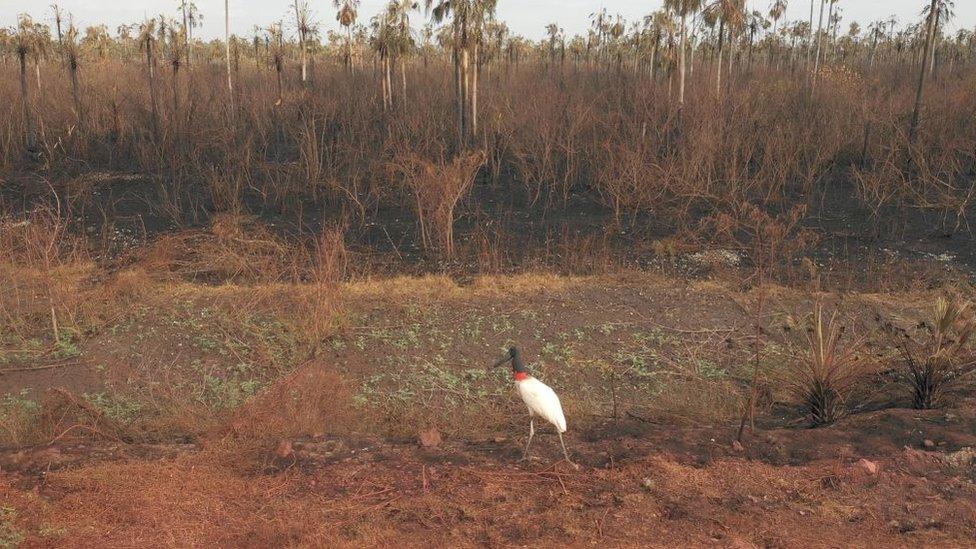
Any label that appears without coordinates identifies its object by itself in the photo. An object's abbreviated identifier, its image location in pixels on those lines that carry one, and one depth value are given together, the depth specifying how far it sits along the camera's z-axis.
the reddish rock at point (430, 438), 5.55
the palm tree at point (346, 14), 20.67
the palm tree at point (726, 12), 15.86
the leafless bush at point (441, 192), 11.65
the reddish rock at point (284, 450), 5.28
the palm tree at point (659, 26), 19.05
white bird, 4.92
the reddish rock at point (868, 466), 4.88
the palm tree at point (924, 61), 15.42
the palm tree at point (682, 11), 16.50
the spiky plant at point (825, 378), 5.99
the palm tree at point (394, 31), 17.52
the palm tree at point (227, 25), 19.70
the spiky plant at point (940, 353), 6.25
